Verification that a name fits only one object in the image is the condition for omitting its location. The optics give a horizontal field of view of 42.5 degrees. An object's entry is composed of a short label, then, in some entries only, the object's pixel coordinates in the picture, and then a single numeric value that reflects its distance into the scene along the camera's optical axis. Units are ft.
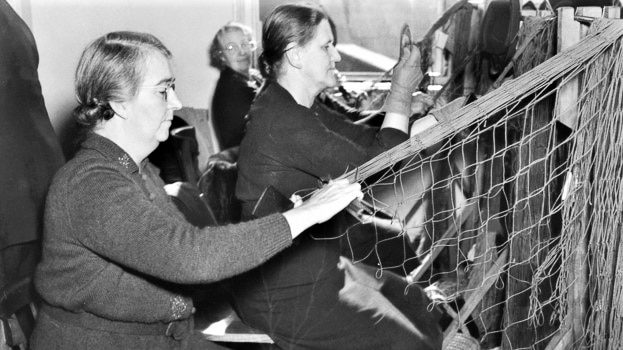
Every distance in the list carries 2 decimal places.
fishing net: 6.17
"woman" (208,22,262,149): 13.98
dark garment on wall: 7.19
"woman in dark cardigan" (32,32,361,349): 4.55
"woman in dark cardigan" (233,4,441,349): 6.76
